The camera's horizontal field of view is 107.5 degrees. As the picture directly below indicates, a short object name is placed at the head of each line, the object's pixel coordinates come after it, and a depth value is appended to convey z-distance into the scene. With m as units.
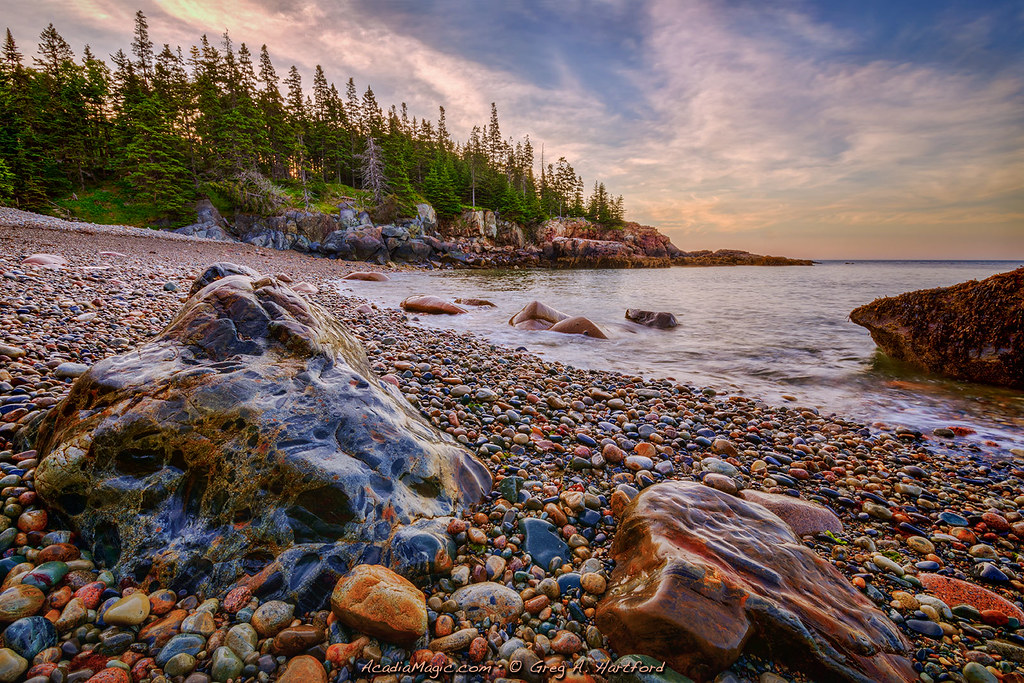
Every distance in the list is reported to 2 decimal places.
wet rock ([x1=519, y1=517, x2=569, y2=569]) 2.10
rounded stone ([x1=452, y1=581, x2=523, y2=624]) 1.71
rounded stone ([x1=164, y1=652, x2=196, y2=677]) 1.33
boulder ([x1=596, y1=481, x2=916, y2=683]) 1.49
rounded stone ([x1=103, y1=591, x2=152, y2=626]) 1.45
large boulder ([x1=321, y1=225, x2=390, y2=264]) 33.12
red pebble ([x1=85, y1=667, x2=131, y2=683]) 1.26
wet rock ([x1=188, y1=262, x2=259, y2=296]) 3.66
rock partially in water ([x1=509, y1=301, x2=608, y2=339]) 9.31
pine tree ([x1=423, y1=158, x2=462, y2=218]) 51.34
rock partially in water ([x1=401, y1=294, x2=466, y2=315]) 11.67
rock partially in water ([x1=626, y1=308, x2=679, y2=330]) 11.06
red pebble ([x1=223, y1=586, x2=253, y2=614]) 1.57
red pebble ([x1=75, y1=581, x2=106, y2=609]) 1.51
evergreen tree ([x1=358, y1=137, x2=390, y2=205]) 43.22
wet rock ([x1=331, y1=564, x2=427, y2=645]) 1.51
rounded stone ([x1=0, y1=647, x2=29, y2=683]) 1.23
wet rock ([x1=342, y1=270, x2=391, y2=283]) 19.62
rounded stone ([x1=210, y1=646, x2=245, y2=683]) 1.34
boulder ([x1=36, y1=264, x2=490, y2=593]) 1.70
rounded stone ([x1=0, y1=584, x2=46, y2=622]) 1.41
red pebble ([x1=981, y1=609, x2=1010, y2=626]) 1.79
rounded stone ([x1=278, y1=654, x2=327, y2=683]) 1.36
